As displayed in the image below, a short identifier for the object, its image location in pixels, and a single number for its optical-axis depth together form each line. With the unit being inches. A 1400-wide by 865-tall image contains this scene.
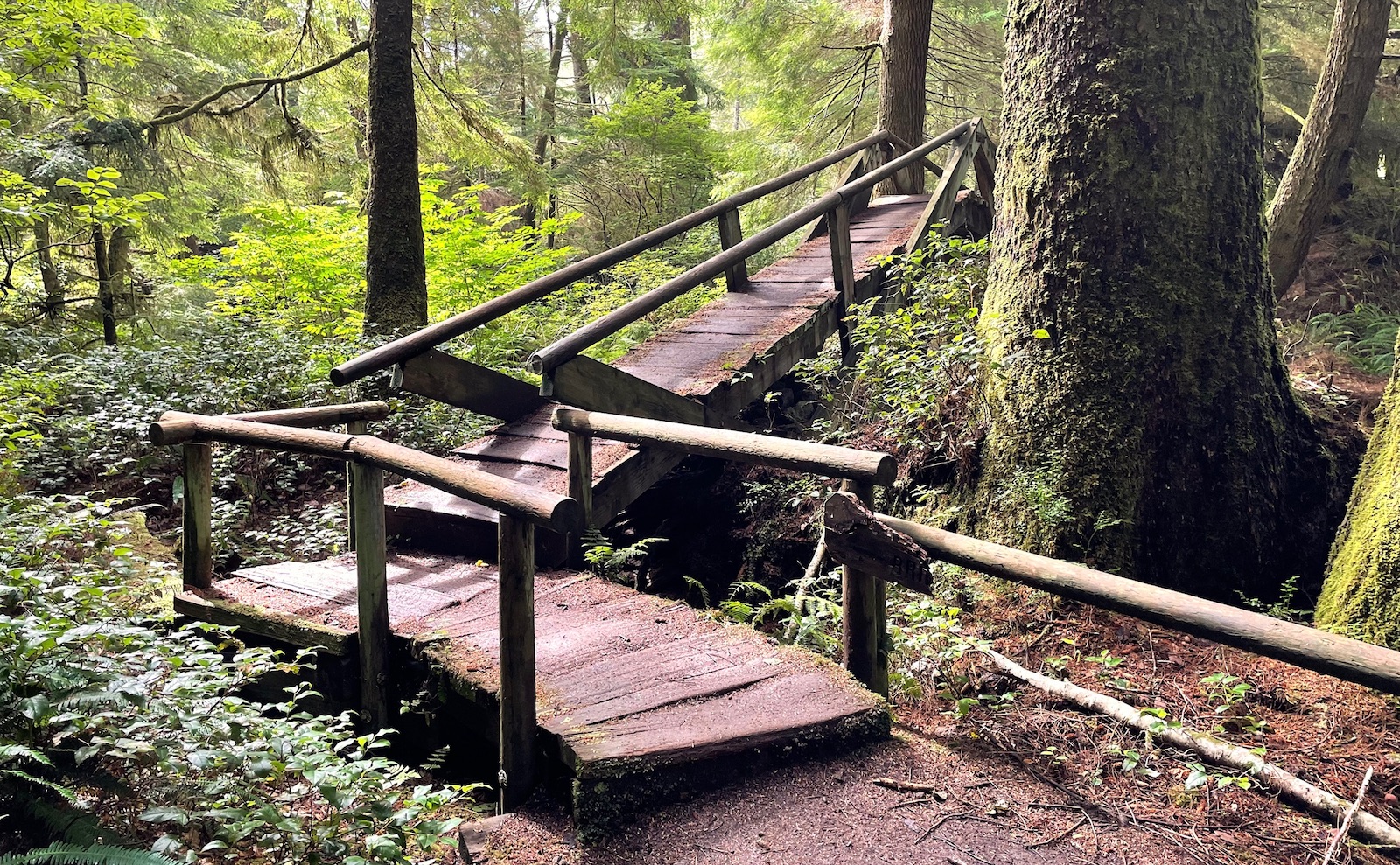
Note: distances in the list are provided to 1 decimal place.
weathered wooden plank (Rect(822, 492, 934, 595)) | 112.7
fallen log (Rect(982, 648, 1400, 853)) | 103.3
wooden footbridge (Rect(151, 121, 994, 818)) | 114.2
